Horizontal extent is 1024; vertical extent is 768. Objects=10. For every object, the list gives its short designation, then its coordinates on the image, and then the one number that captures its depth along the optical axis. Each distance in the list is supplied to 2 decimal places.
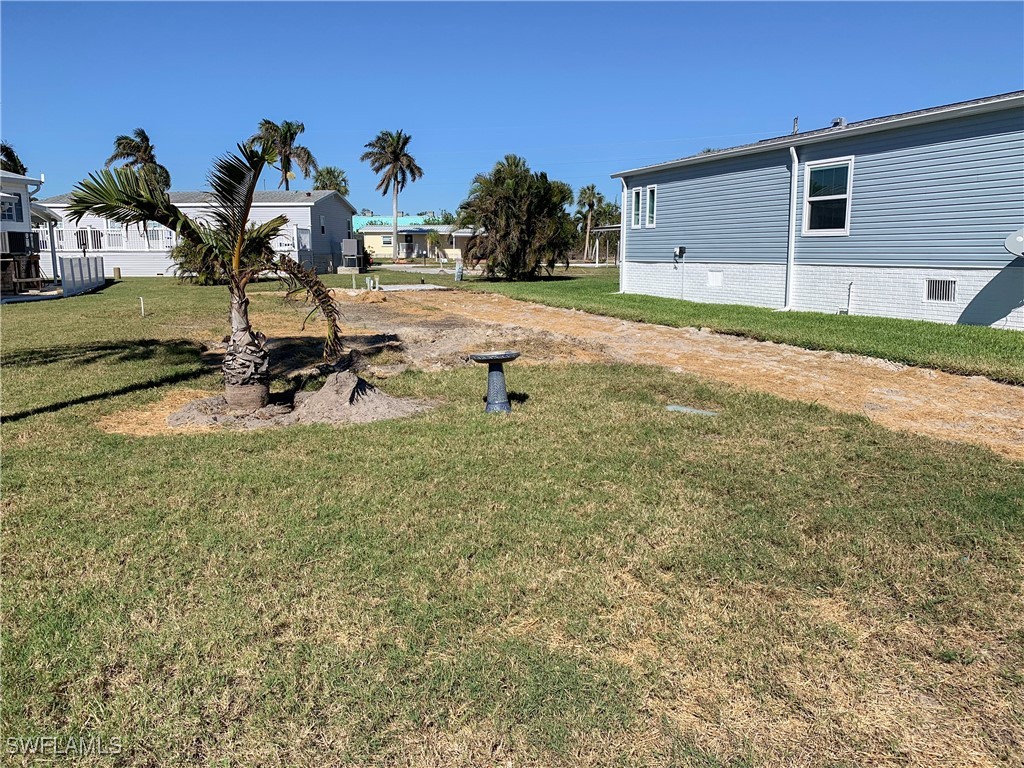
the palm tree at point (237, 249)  7.59
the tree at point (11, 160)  49.62
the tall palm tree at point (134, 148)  51.28
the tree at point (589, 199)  70.50
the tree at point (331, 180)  84.15
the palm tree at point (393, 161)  63.47
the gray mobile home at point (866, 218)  12.92
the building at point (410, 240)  69.54
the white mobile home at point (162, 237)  39.00
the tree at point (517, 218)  30.25
